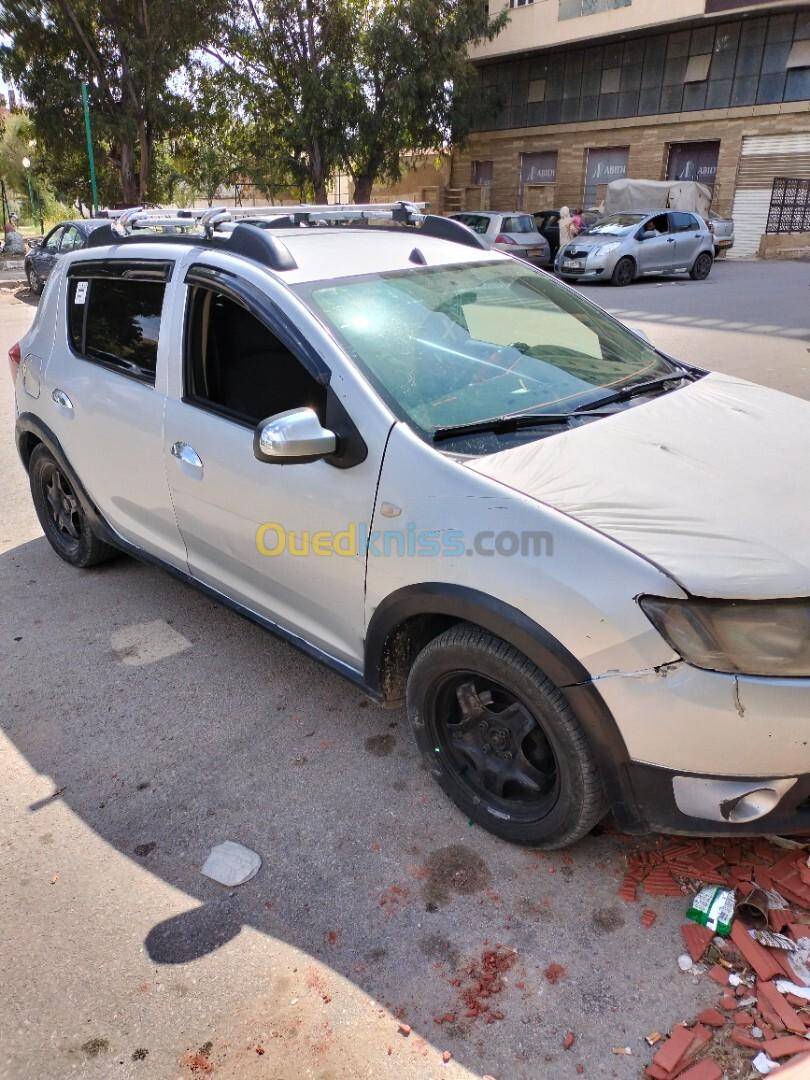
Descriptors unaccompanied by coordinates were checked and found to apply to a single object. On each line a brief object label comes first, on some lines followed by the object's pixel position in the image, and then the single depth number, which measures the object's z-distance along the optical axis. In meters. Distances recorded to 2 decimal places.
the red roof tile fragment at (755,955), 2.14
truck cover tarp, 28.22
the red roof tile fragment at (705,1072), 1.89
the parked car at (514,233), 20.94
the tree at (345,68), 25.88
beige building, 29.28
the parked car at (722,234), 27.37
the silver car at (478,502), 2.04
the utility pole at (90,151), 20.01
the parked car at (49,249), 14.99
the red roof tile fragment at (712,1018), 2.02
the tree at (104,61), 22.77
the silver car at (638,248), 19.03
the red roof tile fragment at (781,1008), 1.99
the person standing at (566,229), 23.00
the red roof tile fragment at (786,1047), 1.93
